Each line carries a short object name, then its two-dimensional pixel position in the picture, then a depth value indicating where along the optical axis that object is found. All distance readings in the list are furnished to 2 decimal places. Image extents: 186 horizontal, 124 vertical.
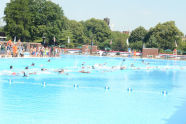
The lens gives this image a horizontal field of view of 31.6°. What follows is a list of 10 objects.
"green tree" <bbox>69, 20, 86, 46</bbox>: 93.31
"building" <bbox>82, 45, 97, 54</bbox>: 72.62
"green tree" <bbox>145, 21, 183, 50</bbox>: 76.94
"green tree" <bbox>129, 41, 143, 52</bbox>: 79.98
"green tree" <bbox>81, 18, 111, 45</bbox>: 100.12
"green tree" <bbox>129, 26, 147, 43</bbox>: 91.75
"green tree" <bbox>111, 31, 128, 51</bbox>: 77.06
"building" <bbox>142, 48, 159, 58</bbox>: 63.53
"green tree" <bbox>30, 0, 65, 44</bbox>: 61.91
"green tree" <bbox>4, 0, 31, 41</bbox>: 59.41
